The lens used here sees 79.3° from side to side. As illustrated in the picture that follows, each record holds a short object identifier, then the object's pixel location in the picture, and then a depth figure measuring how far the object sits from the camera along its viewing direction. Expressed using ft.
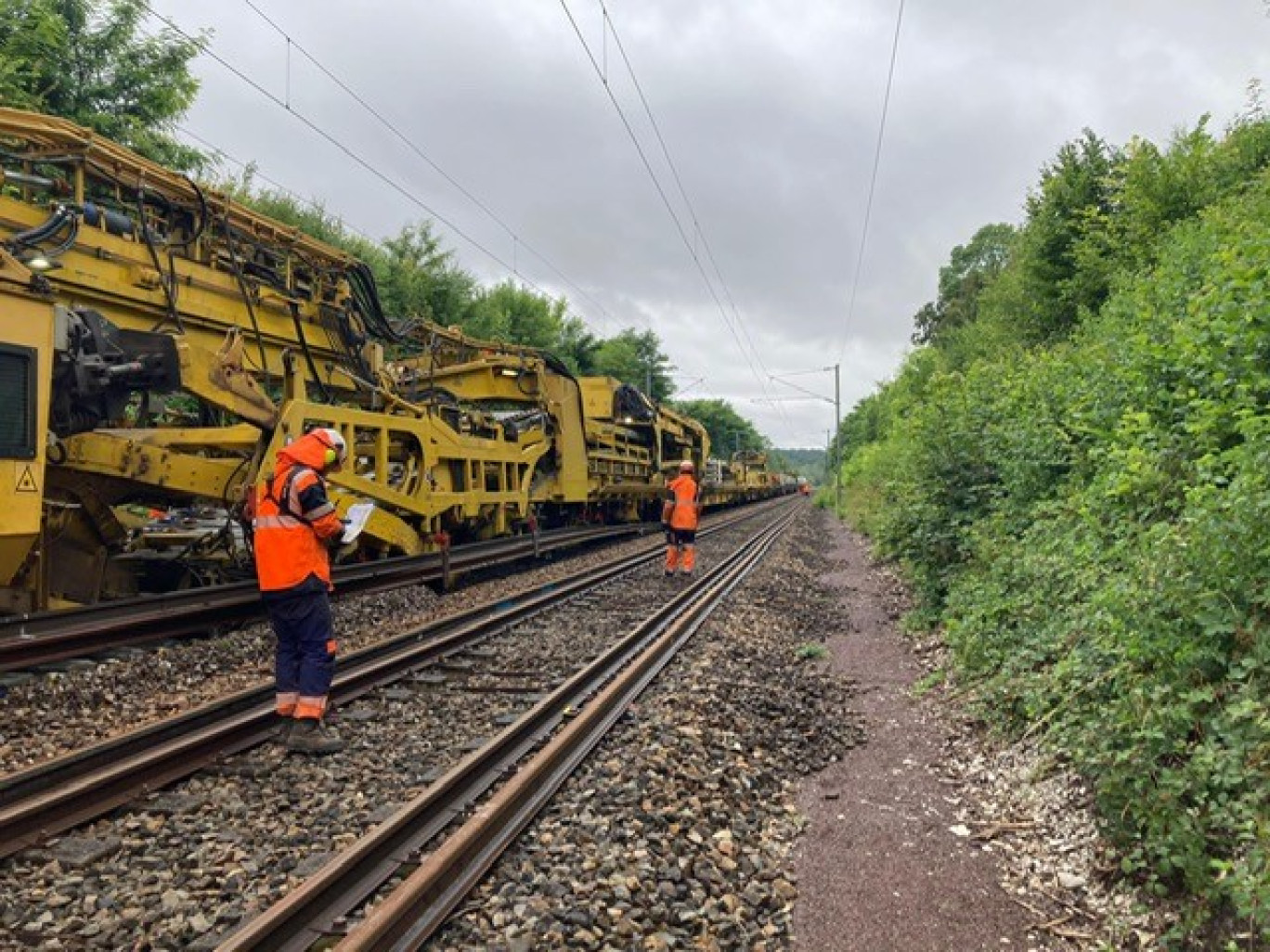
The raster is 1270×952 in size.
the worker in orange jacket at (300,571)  14.73
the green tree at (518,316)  98.43
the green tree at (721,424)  274.57
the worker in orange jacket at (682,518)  37.47
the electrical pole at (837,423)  117.70
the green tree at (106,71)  39.86
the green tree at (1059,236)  47.83
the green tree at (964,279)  137.18
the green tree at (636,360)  147.95
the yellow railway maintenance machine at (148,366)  17.78
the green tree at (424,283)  85.30
